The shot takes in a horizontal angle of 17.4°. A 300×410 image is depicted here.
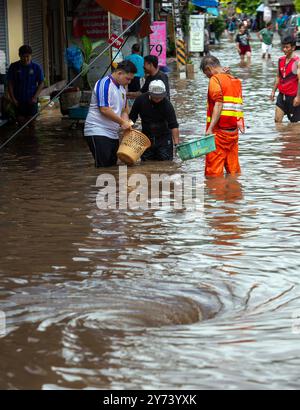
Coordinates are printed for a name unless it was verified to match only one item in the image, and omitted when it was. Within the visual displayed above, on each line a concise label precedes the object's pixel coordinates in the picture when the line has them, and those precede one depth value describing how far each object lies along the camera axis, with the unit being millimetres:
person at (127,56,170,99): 13852
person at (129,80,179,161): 12815
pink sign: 28391
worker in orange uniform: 11359
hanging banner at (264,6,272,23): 72488
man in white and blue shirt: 12148
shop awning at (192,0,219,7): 42094
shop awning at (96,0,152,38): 14406
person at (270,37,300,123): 16156
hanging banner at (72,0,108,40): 21781
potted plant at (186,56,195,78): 31594
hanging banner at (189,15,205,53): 37781
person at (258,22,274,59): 38925
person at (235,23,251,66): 38406
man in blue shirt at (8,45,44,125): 16828
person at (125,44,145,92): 19156
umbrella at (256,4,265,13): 83312
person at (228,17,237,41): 72400
